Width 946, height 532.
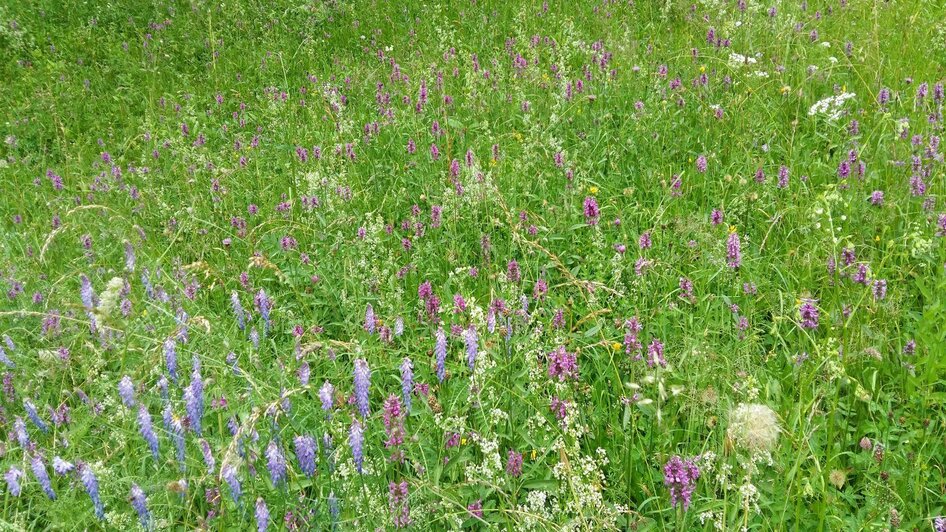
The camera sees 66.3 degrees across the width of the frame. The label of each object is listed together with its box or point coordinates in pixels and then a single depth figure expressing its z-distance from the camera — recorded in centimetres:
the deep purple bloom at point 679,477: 177
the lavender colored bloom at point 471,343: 209
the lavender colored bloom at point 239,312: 257
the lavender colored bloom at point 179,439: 190
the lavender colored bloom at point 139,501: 180
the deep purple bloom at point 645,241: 290
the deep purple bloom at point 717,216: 308
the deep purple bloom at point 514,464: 211
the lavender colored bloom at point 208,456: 183
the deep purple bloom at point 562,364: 223
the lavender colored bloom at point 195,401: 181
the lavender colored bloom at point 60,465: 178
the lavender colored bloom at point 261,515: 163
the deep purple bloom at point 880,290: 247
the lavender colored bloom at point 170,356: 197
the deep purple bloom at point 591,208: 313
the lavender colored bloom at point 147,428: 180
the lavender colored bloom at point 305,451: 178
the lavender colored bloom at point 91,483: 178
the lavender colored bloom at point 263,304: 267
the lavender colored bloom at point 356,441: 173
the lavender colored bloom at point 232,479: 152
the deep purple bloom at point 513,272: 282
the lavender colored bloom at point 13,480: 184
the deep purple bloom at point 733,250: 269
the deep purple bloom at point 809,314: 239
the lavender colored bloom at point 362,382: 173
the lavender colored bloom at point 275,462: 174
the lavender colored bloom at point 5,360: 280
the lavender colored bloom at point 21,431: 209
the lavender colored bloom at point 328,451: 202
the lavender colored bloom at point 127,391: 174
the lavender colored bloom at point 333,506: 193
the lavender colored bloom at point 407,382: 191
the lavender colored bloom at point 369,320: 248
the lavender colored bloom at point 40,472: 194
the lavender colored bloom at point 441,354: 209
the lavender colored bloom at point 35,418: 233
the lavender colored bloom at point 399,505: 191
